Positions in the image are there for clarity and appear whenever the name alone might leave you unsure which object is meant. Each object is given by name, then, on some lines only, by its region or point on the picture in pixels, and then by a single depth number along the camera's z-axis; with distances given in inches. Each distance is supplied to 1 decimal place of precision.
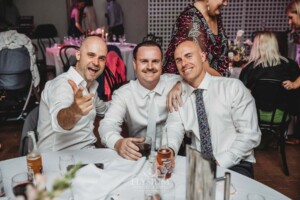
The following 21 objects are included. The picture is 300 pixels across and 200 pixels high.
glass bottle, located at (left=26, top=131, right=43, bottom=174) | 57.5
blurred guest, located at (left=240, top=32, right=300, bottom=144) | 130.9
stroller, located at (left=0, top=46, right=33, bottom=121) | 159.8
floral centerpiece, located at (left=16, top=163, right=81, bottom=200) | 24.9
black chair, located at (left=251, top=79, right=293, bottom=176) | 122.7
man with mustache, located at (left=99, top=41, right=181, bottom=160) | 85.4
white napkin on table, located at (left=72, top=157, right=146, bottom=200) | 50.9
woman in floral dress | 89.0
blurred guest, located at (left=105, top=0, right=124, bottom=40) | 324.2
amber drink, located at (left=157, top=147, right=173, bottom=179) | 57.8
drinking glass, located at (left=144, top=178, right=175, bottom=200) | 47.4
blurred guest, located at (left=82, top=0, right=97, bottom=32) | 299.4
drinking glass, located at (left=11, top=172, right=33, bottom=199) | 47.2
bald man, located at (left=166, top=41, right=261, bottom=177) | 79.0
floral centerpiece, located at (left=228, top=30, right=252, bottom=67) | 155.0
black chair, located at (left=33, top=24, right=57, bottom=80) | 307.5
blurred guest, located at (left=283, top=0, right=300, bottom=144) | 127.5
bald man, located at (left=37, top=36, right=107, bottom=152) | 73.3
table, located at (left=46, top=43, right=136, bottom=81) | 217.0
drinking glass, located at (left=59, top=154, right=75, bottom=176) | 57.1
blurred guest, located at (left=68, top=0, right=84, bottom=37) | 300.2
